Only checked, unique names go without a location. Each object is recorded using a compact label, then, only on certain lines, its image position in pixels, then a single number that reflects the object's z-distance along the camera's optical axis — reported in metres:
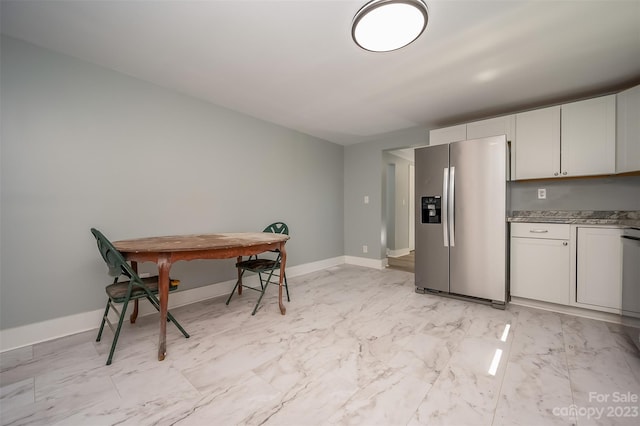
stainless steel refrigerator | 2.66
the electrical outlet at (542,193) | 2.97
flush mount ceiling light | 1.47
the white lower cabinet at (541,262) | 2.51
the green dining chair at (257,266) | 2.59
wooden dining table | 1.78
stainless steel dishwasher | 2.08
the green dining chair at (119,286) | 1.69
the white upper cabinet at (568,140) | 2.44
